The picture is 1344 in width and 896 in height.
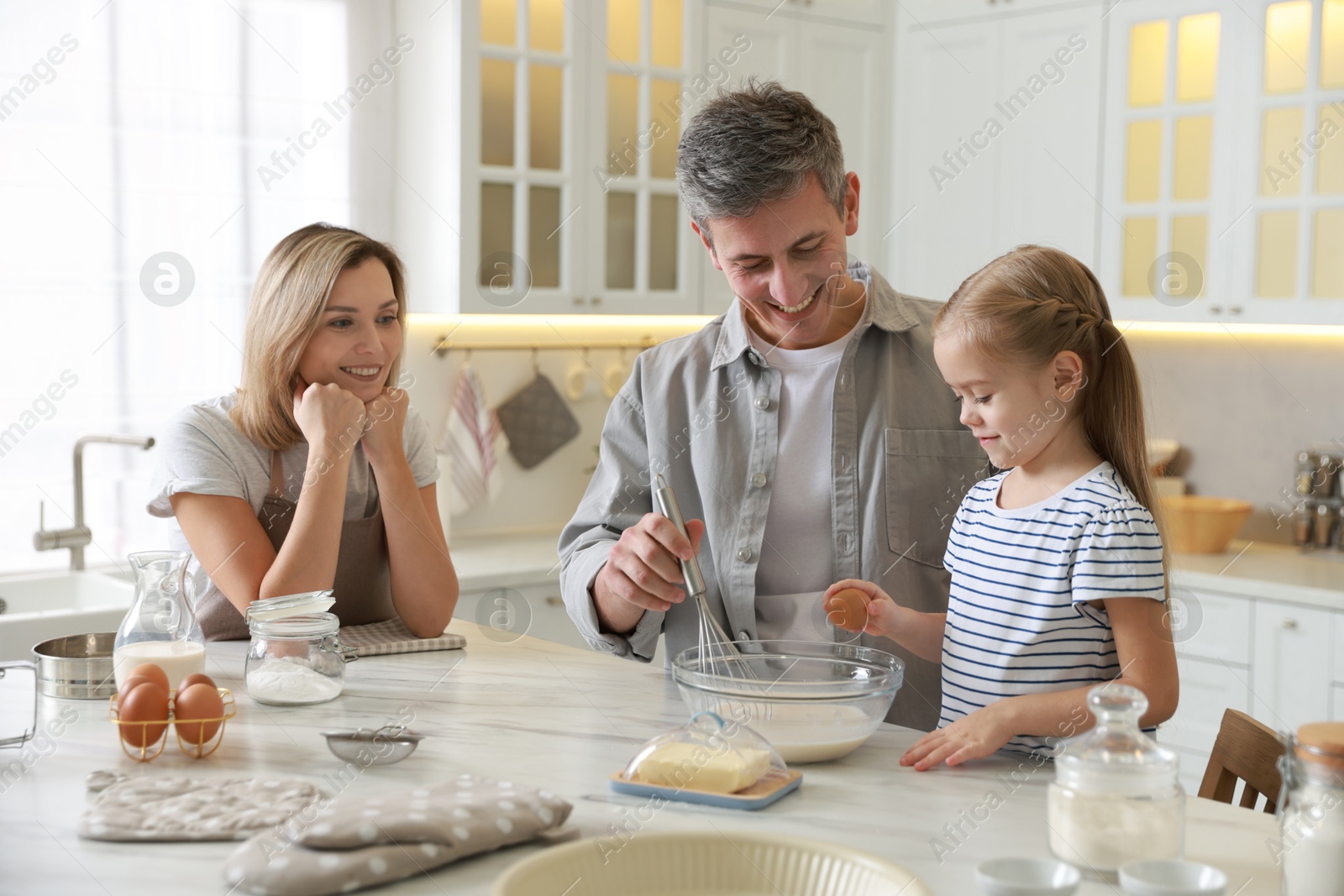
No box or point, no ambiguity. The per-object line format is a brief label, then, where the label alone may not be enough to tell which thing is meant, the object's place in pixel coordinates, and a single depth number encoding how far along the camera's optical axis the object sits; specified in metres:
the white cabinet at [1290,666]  2.79
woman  1.77
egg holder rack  1.20
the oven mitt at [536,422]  3.57
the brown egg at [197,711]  1.20
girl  1.27
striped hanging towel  3.43
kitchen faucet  2.65
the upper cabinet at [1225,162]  2.95
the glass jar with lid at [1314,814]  0.87
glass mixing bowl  1.18
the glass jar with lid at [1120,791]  0.93
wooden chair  1.20
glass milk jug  1.39
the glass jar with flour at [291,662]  1.39
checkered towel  1.66
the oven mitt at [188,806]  1.00
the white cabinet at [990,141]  3.38
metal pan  1.45
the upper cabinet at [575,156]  3.11
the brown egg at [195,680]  1.23
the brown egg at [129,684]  1.22
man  1.56
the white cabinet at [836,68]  3.52
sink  2.45
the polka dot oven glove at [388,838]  0.91
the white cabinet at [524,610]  3.01
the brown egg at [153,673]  1.24
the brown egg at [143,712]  1.20
